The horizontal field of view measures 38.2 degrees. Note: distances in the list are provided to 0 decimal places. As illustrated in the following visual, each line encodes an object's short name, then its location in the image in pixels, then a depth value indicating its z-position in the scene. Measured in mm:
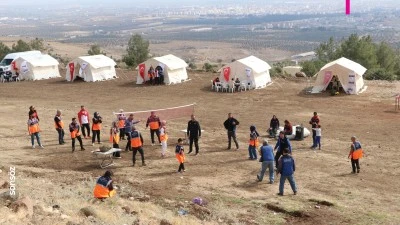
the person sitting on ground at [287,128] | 19875
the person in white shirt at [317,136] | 19766
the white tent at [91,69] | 38781
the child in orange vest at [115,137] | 18234
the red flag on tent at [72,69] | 39312
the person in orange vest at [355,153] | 16484
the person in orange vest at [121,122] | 20609
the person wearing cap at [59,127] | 19969
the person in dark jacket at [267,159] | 15656
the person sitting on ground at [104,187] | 12711
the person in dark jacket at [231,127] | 19656
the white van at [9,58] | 41469
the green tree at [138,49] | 54031
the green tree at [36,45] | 59294
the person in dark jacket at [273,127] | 21641
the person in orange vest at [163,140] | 18531
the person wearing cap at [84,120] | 20781
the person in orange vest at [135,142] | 17047
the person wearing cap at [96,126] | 19781
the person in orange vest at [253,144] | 17969
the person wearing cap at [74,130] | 18641
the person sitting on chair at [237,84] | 34172
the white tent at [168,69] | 36812
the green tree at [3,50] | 55181
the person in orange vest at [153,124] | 20125
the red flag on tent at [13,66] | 40469
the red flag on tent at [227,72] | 34719
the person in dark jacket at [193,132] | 18672
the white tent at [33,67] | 40156
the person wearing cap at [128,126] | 19081
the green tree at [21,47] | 55600
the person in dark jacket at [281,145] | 16622
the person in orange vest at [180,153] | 16469
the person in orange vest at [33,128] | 19375
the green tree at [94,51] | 57122
